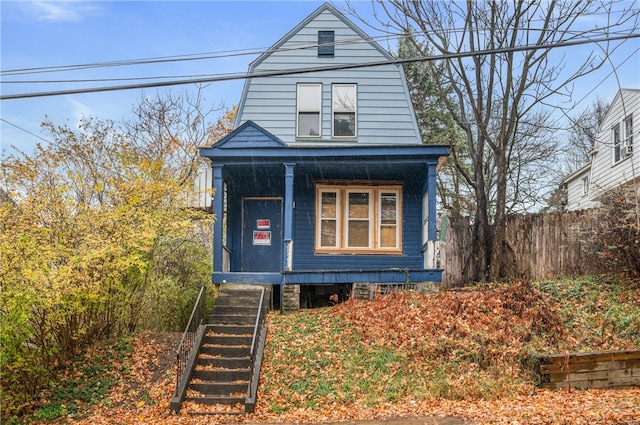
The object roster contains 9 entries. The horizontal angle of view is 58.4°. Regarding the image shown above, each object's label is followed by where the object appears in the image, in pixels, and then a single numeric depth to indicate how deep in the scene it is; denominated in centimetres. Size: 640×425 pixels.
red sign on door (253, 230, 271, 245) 1560
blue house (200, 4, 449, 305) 1526
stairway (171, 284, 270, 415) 916
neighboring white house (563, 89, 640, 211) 1959
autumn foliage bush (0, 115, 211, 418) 886
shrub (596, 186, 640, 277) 1338
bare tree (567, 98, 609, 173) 3378
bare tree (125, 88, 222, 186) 2164
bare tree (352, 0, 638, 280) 1569
